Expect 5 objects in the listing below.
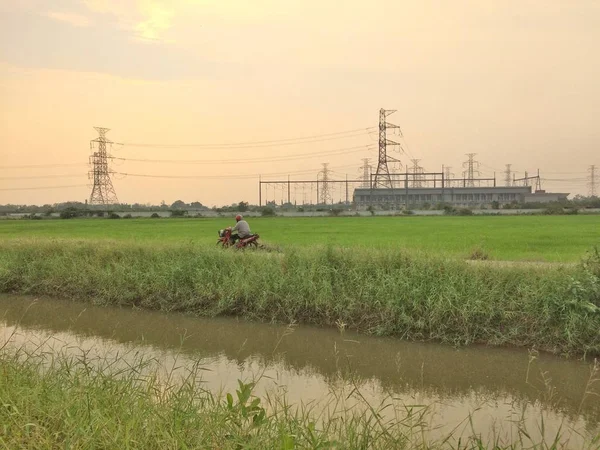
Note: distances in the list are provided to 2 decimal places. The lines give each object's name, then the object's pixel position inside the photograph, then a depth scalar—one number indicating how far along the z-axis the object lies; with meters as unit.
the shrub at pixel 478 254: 12.64
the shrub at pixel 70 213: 57.12
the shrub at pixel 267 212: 63.79
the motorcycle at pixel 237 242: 15.33
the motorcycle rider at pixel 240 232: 15.64
